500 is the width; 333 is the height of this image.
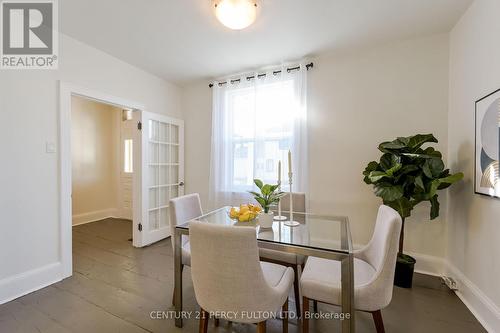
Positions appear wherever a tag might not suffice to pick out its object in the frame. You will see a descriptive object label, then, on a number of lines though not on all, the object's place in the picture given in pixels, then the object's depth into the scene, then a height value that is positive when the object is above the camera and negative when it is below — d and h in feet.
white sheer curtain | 9.65 +1.45
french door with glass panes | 10.62 -0.44
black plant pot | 7.16 -3.47
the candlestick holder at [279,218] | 6.24 -1.57
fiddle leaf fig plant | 6.64 -0.33
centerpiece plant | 5.66 -0.94
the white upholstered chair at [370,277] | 4.08 -2.38
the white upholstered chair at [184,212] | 6.05 -1.49
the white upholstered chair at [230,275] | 3.65 -1.92
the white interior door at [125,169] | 15.64 -0.45
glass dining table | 3.98 -1.61
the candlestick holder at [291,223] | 5.77 -1.57
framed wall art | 5.21 +0.47
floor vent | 6.95 -3.78
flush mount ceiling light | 5.62 +3.91
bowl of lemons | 5.86 -1.33
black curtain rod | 9.58 +4.16
